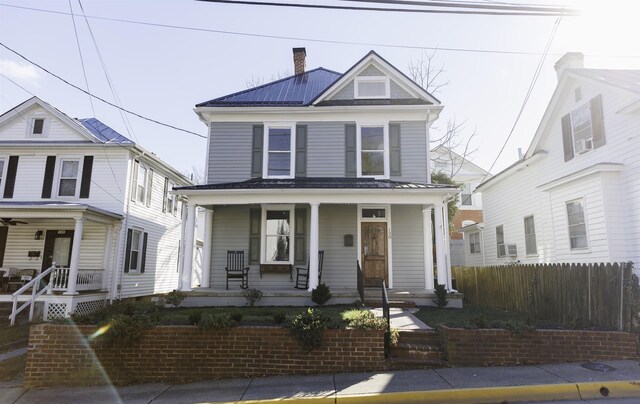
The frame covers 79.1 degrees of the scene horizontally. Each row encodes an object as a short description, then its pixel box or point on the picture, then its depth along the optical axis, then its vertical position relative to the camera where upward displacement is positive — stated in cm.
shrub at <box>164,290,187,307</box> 1071 -93
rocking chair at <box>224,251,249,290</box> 1202 -11
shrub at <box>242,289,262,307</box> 1080 -86
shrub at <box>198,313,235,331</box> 654 -97
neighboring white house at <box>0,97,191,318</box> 1485 +283
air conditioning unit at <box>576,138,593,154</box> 1154 +368
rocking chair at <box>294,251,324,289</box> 1222 -34
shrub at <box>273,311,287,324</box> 685 -93
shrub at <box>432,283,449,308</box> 1062 -82
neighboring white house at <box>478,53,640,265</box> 991 +264
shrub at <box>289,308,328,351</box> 645 -108
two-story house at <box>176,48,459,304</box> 1256 +307
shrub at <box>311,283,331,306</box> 1058 -80
